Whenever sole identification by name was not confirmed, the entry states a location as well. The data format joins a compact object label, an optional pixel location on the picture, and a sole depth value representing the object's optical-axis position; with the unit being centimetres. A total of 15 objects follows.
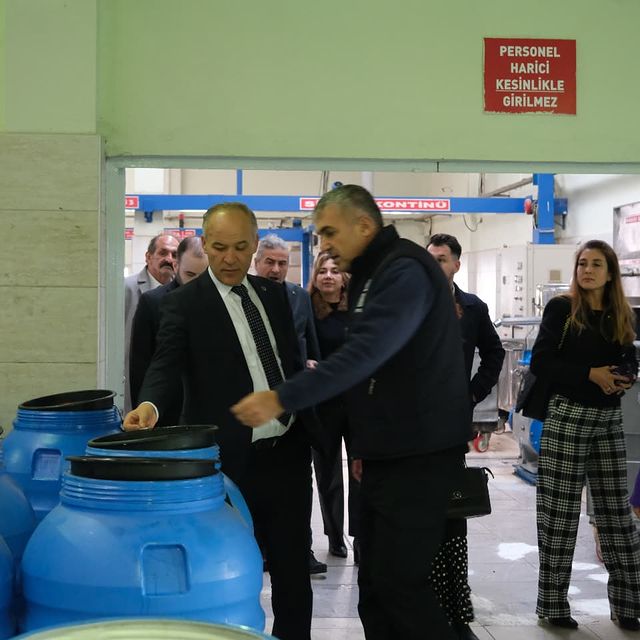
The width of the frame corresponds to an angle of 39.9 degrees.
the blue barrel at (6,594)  158
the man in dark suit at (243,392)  246
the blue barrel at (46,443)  214
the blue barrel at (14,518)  180
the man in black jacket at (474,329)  377
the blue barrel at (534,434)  630
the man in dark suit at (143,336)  333
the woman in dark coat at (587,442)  344
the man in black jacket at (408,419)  225
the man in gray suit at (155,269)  443
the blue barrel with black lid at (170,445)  173
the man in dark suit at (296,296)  400
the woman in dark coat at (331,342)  421
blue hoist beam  1111
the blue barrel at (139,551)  148
